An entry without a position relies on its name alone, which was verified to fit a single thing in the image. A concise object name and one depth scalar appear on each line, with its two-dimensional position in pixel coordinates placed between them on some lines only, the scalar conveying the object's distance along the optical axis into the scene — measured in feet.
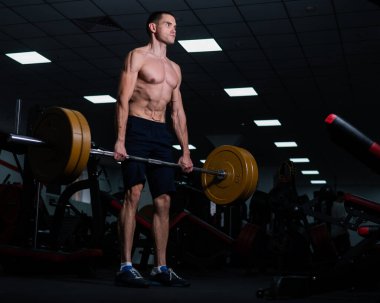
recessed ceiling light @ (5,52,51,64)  22.58
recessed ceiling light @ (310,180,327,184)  58.95
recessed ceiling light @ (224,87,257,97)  26.66
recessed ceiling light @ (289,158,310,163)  46.00
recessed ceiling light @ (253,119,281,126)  33.06
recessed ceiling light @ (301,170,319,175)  52.34
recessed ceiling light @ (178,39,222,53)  20.51
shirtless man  7.30
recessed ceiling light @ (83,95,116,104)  28.81
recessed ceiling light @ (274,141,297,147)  39.37
